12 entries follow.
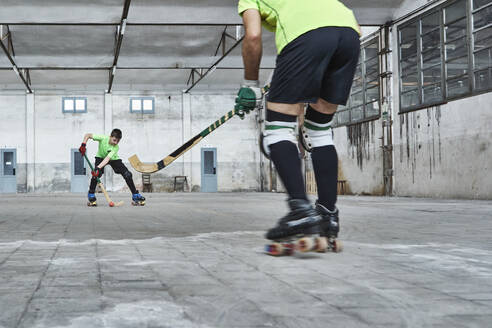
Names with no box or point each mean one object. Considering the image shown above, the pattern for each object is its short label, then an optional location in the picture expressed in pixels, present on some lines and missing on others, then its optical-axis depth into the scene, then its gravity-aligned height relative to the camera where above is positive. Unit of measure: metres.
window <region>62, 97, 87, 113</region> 26.33 +3.62
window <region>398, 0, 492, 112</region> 11.96 +3.07
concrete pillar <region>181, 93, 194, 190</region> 26.86 +2.54
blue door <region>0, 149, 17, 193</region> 25.64 +0.44
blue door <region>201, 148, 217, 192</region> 27.09 +0.43
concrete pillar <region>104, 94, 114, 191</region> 26.11 +2.79
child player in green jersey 10.16 +0.38
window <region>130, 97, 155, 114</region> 26.73 +3.63
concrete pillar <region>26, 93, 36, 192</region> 25.64 +1.45
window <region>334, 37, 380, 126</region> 16.62 +2.76
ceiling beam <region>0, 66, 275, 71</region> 21.61 +4.45
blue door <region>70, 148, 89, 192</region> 26.01 +0.31
